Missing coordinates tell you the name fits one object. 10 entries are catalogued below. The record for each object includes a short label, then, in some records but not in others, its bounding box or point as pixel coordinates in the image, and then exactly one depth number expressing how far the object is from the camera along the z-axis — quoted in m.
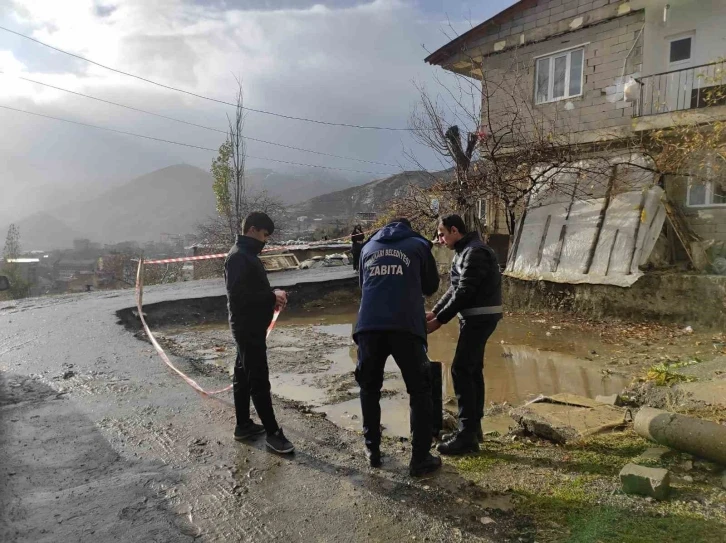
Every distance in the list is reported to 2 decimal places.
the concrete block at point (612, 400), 5.09
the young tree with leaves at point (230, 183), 25.70
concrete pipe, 3.03
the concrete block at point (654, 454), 3.21
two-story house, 11.60
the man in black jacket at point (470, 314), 3.56
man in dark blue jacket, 3.21
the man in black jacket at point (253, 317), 3.72
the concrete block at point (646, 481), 2.70
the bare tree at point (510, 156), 12.16
